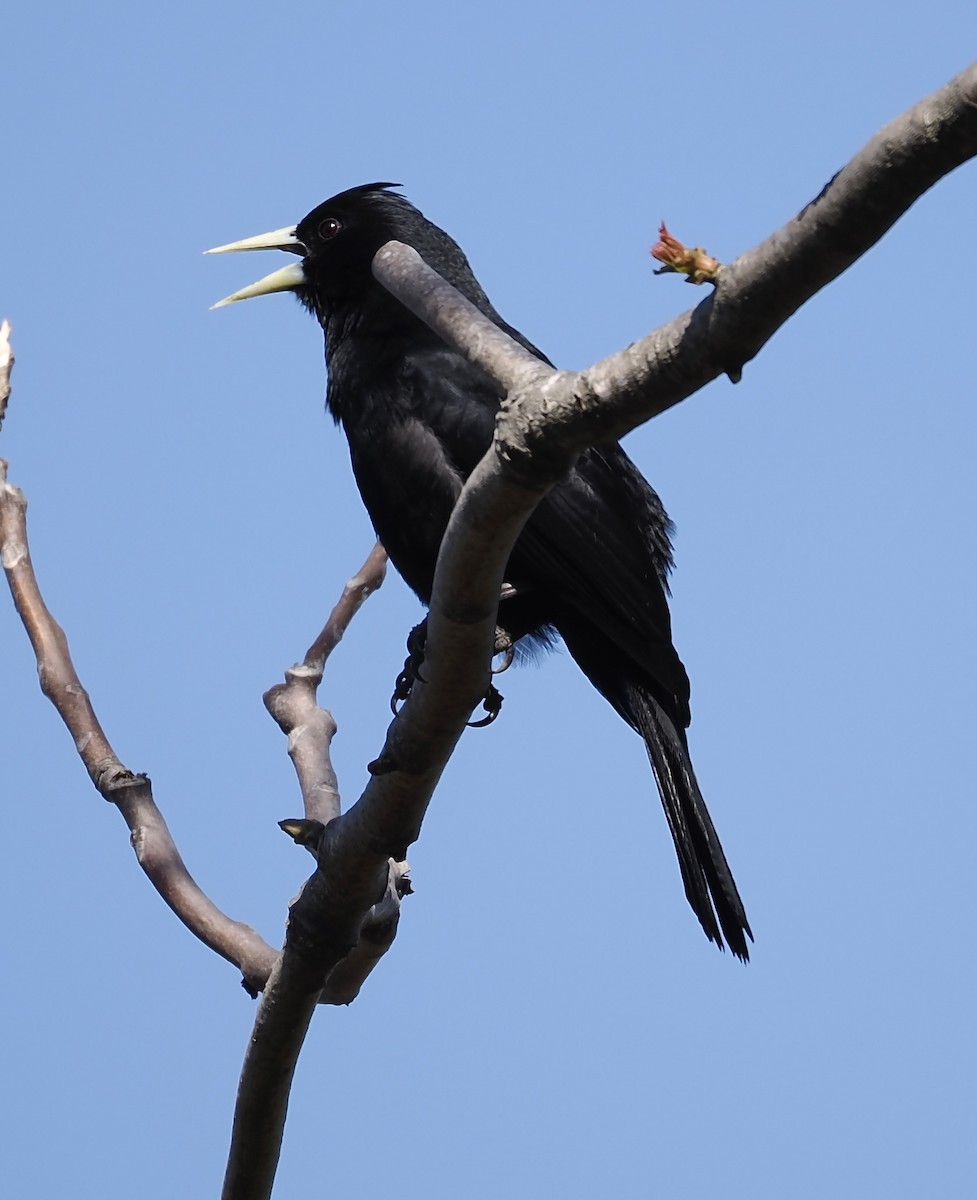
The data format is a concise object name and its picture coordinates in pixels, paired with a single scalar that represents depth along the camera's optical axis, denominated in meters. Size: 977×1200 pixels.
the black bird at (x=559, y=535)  7.86
